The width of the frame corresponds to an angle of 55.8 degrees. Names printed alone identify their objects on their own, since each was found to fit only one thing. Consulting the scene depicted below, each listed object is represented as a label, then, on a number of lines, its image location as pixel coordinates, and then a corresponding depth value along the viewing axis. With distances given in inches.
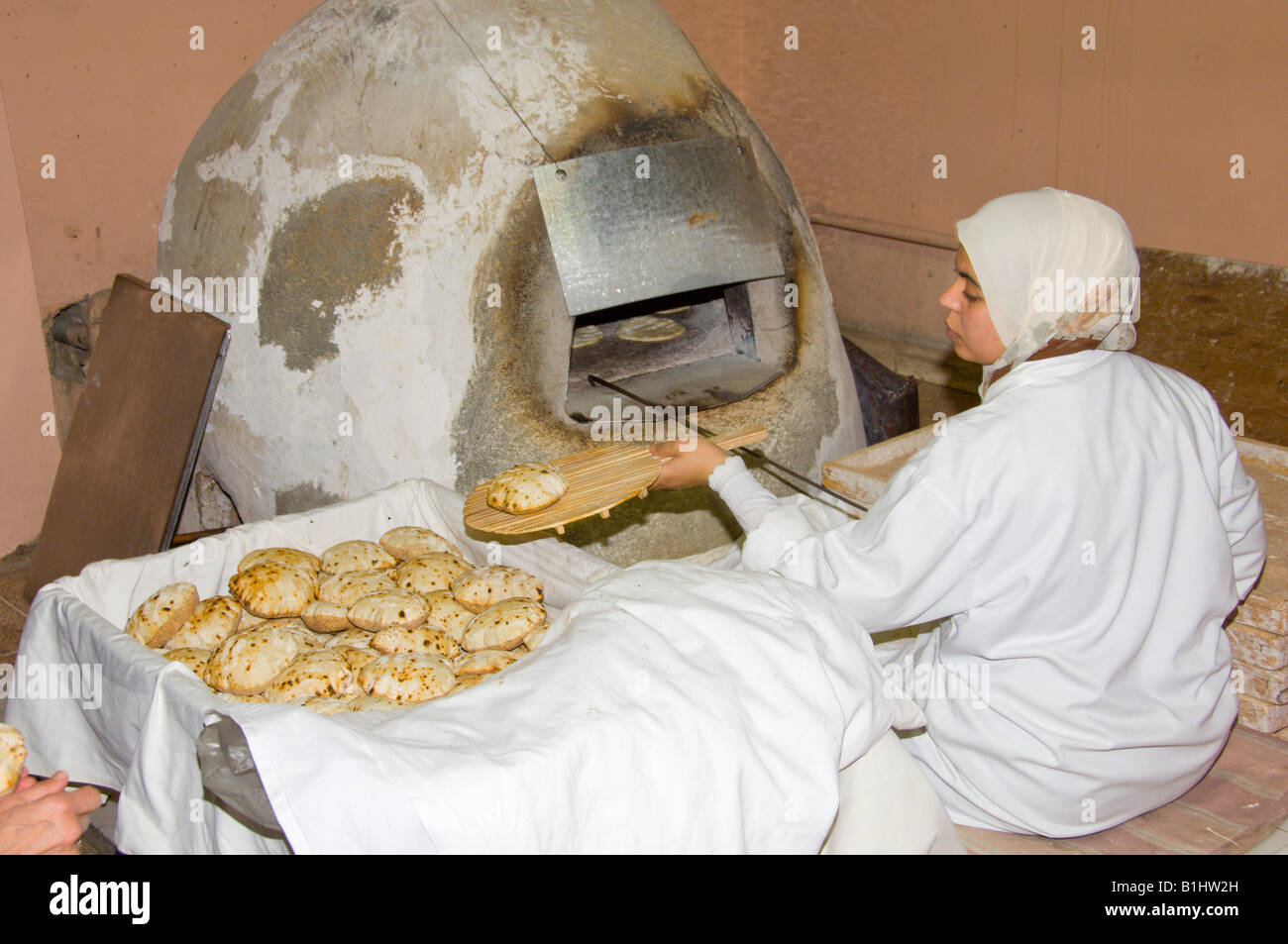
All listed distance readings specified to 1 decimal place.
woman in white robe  83.4
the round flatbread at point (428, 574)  108.6
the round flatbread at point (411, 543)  114.7
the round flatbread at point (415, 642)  99.9
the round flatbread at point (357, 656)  96.6
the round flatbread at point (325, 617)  104.1
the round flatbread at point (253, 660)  94.5
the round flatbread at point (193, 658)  96.1
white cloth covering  67.0
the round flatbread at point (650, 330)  171.5
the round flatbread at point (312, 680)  92.5
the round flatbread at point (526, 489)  102.3
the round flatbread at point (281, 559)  108.3
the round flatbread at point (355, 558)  110.7
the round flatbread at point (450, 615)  104.4
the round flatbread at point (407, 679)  91.8
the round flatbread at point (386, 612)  101.7
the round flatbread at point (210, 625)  100.3
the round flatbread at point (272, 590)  103.9
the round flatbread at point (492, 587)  106.5
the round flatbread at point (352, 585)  105.9
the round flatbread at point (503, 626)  100.5
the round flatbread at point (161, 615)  100.3
